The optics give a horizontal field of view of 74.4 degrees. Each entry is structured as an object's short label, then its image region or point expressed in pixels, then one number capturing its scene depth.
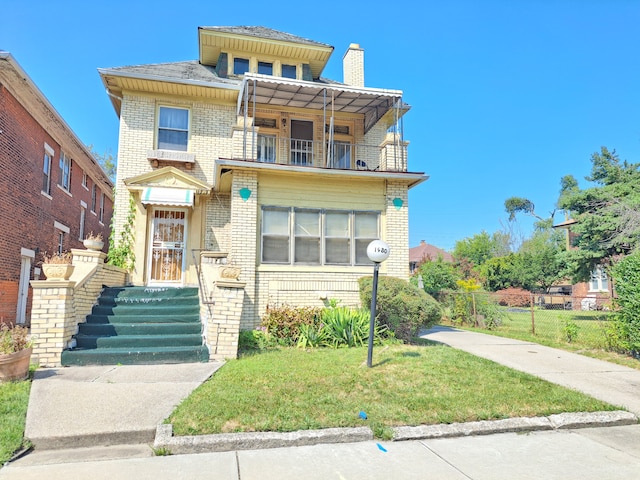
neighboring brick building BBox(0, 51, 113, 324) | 11.98
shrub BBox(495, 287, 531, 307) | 27.13
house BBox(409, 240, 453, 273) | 60.53
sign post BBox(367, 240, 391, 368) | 7.26
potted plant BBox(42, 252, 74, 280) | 7.61
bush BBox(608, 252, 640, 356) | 8.62
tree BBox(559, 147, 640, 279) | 17.34
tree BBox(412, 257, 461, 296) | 19.48
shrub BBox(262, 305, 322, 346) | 9.84
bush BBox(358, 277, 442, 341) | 9.20
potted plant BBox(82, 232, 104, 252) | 9.72
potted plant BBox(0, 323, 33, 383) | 6.06
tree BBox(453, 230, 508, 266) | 43.45
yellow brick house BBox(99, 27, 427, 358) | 11.03
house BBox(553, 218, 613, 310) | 26.11
